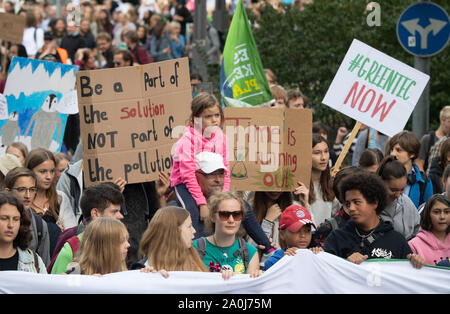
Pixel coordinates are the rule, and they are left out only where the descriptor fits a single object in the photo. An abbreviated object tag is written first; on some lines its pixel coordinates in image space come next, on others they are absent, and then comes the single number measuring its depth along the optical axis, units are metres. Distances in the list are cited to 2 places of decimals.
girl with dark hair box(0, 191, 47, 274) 11.58
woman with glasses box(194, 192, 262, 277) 12.38
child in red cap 12.32
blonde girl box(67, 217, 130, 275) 11.14
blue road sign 22.33
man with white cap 14.23
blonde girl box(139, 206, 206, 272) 11.22
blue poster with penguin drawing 19.72
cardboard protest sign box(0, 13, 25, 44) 24.59
